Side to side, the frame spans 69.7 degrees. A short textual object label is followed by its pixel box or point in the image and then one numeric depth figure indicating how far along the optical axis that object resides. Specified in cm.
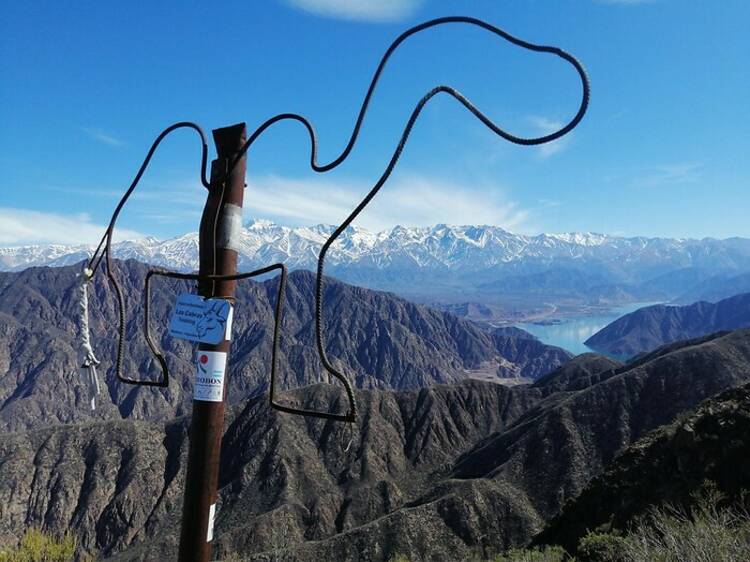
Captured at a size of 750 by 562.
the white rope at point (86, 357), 409
